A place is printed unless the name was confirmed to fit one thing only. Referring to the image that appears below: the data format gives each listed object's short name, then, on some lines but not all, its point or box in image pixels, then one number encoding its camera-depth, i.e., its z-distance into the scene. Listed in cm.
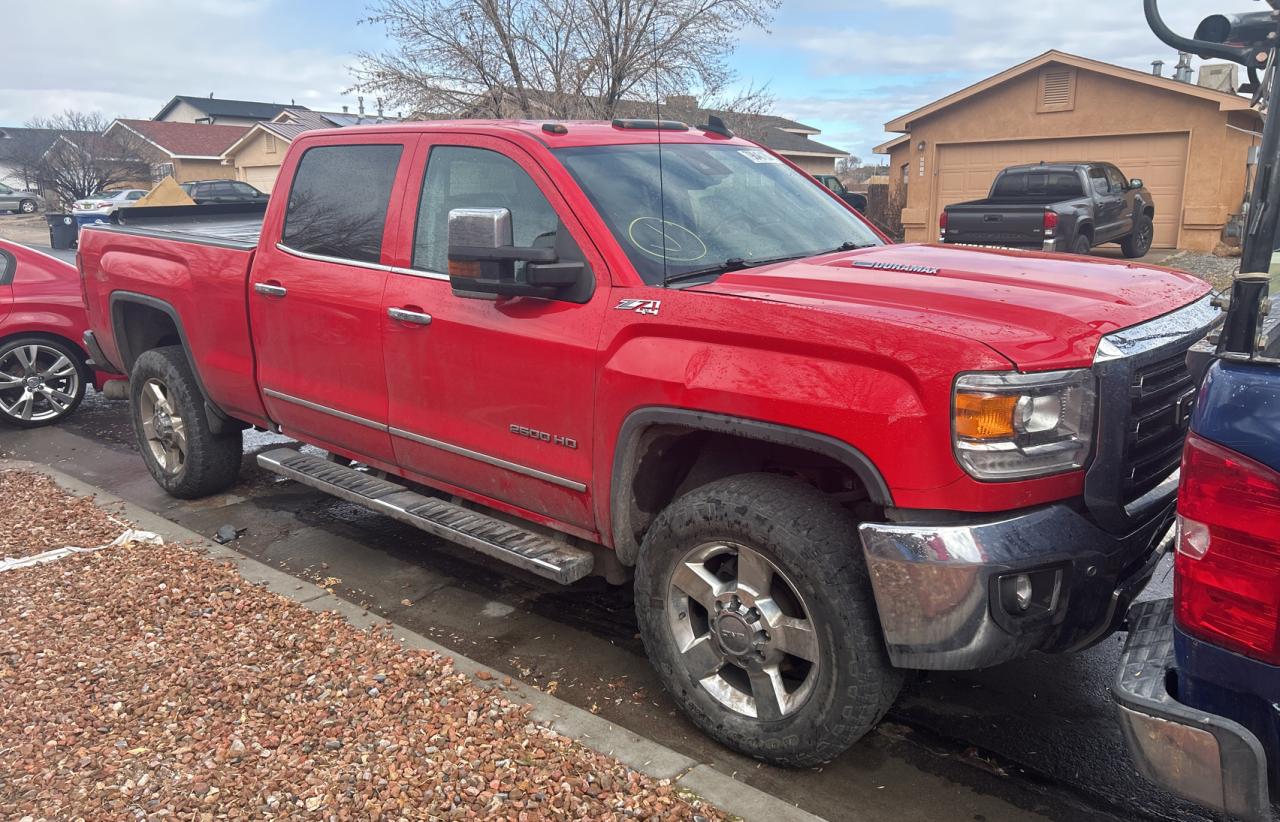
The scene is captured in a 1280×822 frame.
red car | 798
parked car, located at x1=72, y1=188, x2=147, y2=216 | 2935
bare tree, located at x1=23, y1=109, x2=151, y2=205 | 4909
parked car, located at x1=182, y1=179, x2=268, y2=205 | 3328
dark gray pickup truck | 1497
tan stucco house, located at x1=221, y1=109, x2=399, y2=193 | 4520
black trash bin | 1395
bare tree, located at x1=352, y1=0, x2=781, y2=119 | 1791
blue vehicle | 196
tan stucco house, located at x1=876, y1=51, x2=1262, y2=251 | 2041
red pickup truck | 273
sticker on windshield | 458
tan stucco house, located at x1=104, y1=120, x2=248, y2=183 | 5397
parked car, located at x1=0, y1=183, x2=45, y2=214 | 5297
